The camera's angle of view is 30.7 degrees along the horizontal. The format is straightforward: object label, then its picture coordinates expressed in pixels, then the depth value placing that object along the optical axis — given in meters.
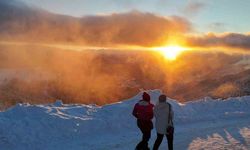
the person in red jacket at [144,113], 11.84
